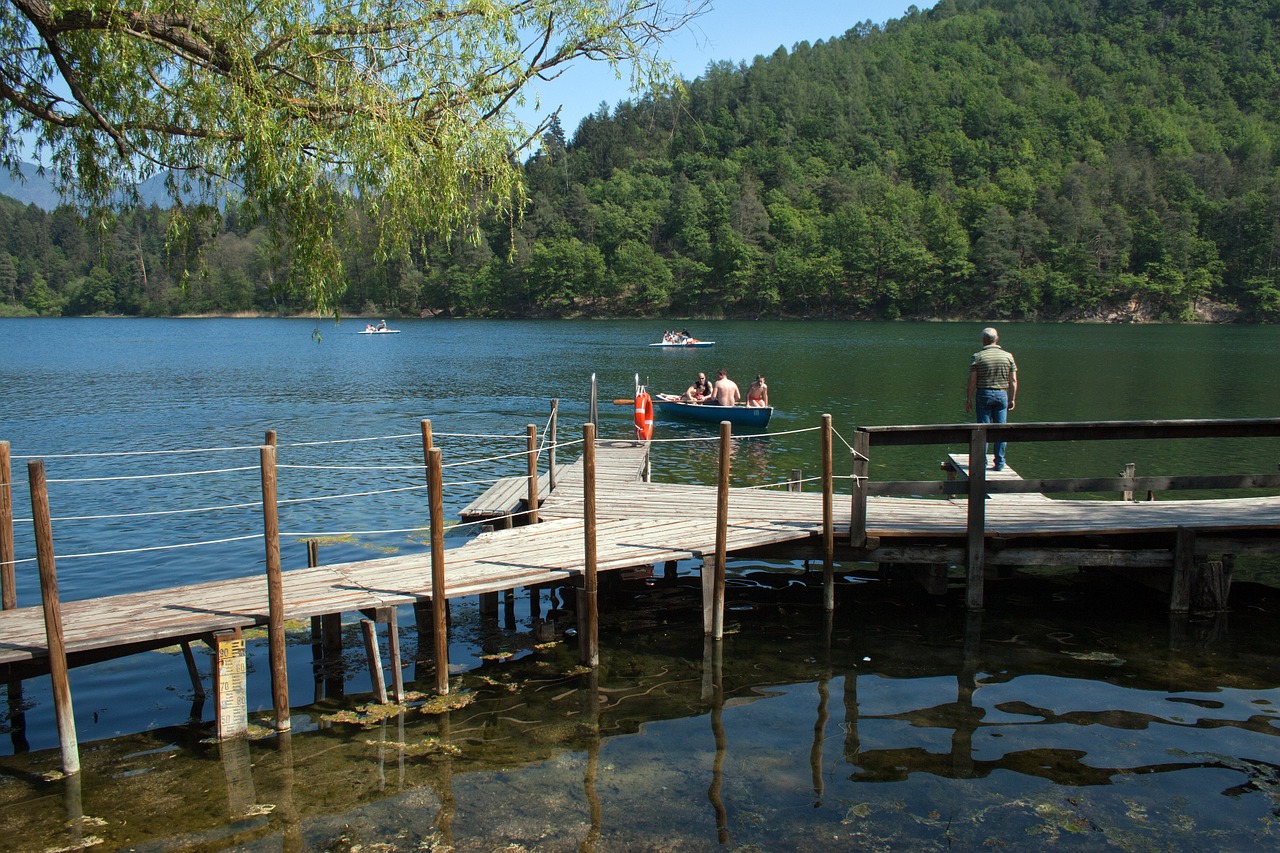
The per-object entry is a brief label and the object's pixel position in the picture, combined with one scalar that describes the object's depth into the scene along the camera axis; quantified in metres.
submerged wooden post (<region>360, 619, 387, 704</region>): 9.02
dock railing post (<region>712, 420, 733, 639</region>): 10.06
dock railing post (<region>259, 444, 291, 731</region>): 7.90
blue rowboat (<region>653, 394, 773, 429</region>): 29.09
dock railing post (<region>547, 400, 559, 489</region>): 14.04
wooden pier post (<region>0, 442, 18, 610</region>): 8.40
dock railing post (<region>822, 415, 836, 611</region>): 10.62
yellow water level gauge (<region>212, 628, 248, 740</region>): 8.06
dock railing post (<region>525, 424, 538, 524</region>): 12.21
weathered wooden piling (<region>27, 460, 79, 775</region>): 7.07
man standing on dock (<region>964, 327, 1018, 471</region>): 13.38
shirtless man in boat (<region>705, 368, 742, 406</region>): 30.16
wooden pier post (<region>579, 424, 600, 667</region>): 9.43
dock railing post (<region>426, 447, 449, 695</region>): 8.73
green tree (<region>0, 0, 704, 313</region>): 8.84
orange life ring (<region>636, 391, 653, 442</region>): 20.34
